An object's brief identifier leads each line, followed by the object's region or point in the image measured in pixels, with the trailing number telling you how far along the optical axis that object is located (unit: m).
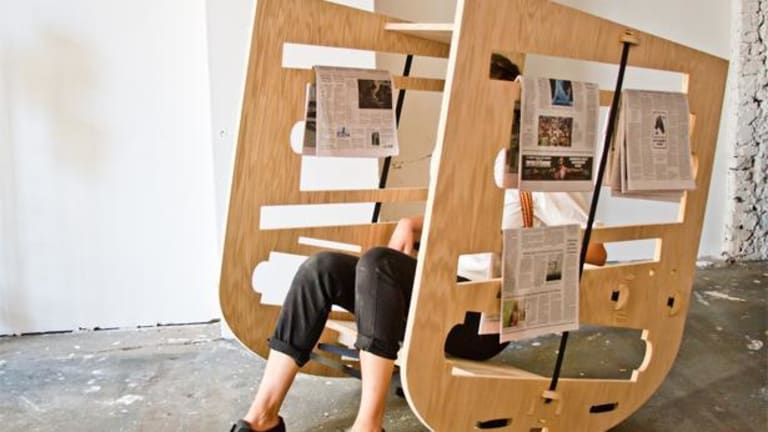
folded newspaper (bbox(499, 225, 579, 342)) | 1.39
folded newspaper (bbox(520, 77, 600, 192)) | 1.35
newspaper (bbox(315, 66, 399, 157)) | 1.75
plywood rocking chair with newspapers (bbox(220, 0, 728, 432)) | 1.30
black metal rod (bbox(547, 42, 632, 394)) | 1.48
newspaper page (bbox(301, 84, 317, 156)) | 1.75
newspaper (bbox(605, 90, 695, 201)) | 1.52
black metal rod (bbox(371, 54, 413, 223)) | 1.92
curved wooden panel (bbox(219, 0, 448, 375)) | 1.70
